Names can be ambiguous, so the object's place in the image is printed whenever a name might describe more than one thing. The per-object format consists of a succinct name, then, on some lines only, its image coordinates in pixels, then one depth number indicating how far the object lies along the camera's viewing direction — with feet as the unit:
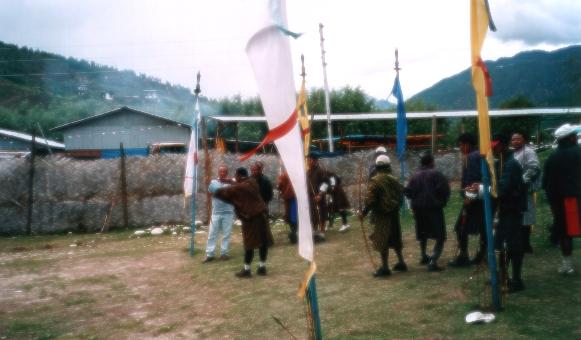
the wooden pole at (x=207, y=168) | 46.37
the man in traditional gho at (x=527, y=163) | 20.57
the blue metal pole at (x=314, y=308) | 10.89
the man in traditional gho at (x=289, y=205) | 34.91
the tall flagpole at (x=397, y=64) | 44.24
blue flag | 40.57
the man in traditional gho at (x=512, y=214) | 18.35
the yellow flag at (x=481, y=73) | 15.69
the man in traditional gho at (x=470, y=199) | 22.99
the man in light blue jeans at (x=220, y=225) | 30.73
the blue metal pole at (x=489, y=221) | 16.67
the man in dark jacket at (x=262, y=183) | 31.12
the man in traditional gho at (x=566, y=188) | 20.10
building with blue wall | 98.99
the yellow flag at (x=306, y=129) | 31.60
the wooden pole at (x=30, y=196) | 46.09
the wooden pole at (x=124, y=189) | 47.01
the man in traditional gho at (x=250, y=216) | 26.23
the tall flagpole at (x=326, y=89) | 69.61
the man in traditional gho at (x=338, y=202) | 38.32
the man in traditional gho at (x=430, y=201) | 24.16
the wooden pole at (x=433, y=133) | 49.90
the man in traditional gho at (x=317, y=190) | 34.80
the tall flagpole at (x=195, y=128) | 32.07
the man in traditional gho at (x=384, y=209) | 23.52
